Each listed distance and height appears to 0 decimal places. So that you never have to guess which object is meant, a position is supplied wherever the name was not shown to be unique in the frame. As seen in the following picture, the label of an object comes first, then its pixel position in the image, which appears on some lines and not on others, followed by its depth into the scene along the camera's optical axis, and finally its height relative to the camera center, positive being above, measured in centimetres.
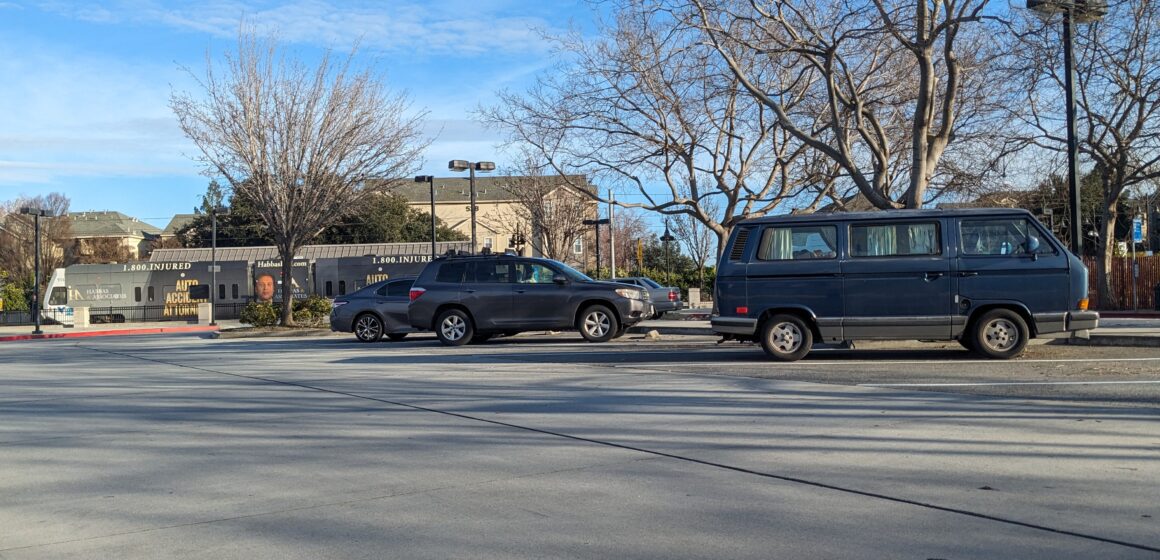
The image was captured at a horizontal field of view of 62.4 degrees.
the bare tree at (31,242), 7144 +537
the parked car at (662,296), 2144 +9
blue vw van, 1324 +18
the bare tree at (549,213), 4353 +434
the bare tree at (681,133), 2300 +448
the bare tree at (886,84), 1770 +478
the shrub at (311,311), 3119 -14
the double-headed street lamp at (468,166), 3042 +440
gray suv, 1875 +4
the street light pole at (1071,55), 1562 +397
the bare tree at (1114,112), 2600 +541
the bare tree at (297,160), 2902 +452
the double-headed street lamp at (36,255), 3500 +224
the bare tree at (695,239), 5422 +344
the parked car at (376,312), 2177 -14
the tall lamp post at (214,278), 4525 +153
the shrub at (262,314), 3084 -22
